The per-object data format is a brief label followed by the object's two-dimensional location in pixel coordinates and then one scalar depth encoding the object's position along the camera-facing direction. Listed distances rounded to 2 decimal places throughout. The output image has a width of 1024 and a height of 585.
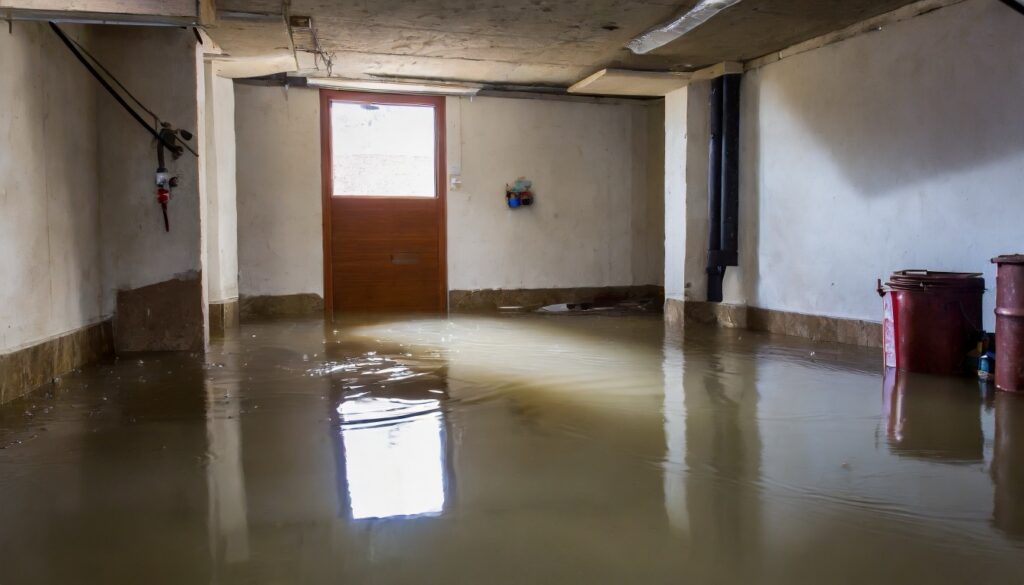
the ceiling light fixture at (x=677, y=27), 5.08
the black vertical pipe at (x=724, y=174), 6.95
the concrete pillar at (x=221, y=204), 6.54
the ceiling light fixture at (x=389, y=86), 8.07
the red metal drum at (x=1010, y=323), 3.84
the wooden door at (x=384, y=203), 8.59
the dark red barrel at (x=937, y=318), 4.41
